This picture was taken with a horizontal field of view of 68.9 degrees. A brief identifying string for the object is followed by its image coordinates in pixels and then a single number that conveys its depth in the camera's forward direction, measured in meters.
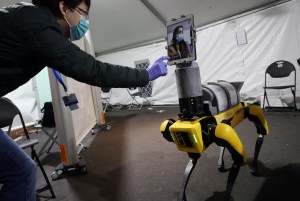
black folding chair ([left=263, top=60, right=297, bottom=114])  3.47
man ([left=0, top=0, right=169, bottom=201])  0.69
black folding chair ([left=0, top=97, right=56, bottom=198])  1.53
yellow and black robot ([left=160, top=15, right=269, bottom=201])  1.07
